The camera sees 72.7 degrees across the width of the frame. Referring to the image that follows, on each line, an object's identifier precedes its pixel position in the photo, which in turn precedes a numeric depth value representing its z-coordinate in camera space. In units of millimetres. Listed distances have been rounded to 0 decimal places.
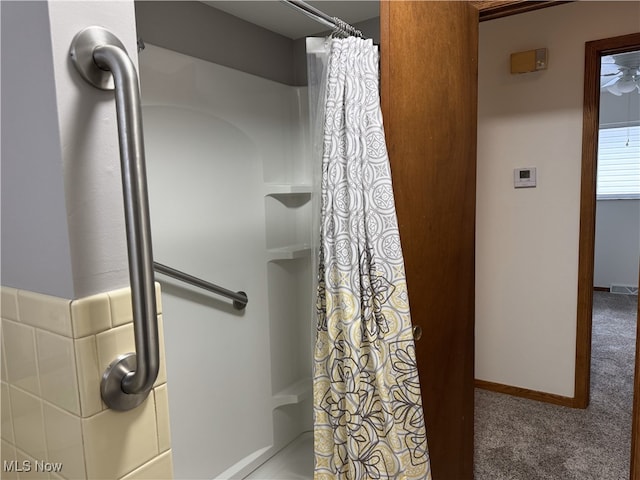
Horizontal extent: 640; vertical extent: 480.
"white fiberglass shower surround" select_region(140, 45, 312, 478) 1617
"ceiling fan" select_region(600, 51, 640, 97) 3224
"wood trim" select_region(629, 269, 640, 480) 1292
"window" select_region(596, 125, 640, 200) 4605
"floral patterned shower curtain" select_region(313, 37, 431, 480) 1232
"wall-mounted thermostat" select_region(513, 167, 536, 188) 2418
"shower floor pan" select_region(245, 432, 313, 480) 1923
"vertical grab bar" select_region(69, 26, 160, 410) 499
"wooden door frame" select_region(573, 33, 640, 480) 2203
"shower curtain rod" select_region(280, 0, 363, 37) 1195
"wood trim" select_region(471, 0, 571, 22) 1590
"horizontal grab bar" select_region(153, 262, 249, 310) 1551
